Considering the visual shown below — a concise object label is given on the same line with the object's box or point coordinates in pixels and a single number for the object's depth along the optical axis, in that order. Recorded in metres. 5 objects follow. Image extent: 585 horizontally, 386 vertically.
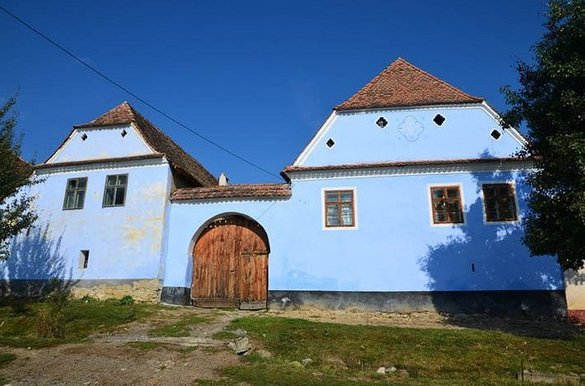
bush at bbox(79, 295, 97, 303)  15.29
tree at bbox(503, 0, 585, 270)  10.05
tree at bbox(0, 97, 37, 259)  13.02
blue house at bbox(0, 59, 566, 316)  14.23
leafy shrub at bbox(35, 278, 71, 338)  11.18
